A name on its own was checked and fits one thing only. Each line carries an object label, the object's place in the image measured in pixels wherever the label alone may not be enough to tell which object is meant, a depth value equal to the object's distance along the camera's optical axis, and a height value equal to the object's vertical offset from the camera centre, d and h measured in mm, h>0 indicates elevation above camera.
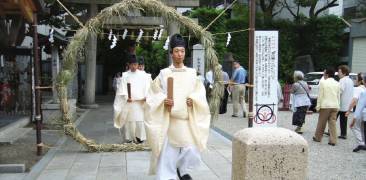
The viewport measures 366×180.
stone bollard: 4570 -903
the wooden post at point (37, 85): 8266 -381
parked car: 18531 -763
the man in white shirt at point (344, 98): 10984 -814
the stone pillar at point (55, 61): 14773 +61
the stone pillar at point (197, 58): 18912 +188
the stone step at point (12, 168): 7195 -1583
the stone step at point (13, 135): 9717 -1581
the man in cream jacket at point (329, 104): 10227 -884
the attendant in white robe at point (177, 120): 6055 -738
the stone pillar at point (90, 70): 18578 -277
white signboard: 8320 -335
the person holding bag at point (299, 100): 11547 -905
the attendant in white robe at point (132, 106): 9445 -854
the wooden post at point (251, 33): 7148 +445
